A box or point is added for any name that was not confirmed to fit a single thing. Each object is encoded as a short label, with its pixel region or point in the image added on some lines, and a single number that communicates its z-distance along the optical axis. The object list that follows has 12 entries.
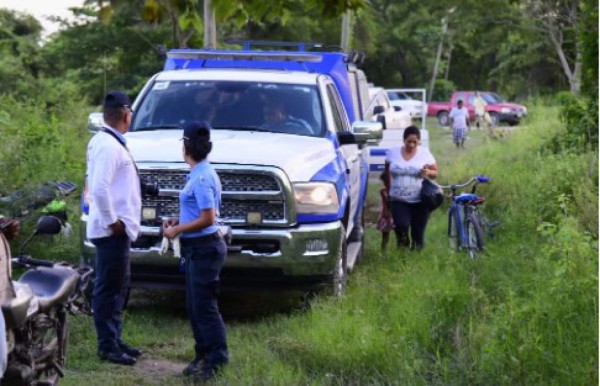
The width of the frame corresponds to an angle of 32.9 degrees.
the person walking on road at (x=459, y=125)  29.98
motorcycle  5.06
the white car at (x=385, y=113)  16.20
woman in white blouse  11.15
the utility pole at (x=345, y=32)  30.67
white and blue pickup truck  8.42
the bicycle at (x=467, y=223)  10.99
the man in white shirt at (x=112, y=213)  6.98
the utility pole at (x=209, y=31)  15.60
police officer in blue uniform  6.73
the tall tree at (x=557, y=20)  37.56
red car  45.25
